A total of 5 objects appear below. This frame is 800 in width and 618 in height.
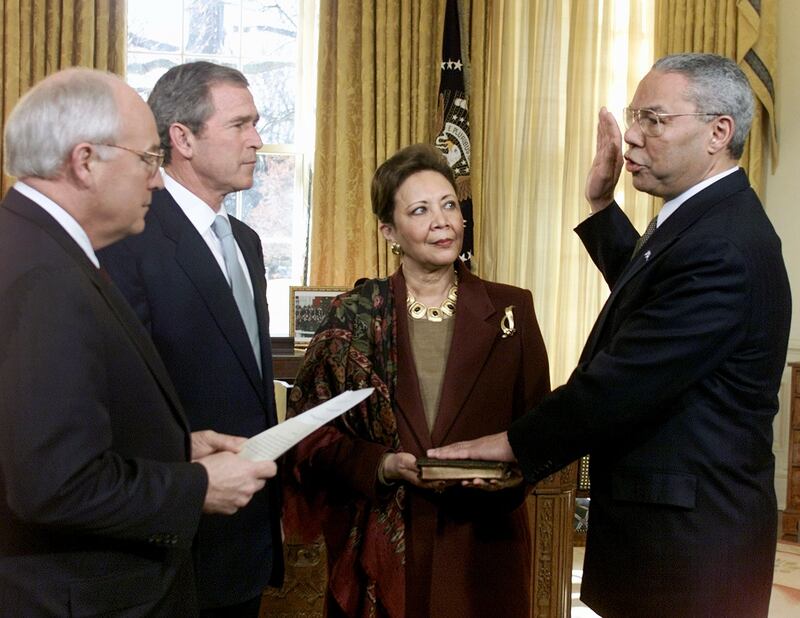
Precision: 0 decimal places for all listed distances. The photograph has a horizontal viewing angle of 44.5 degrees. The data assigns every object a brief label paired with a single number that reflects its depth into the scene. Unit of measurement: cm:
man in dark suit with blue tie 209
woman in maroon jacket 239
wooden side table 545
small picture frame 620
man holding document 142
